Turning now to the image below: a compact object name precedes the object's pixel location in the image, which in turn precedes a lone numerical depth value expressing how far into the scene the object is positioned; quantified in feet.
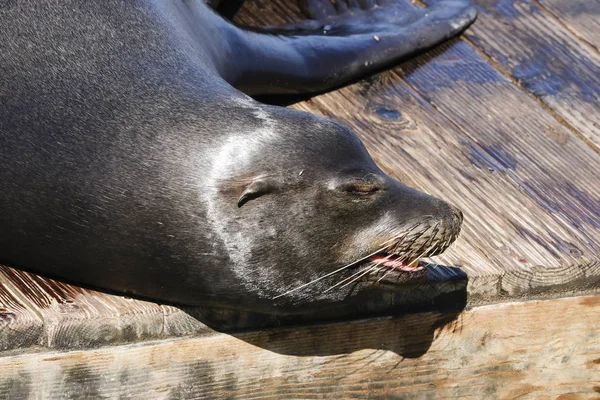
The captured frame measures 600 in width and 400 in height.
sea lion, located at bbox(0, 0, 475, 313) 19.30
